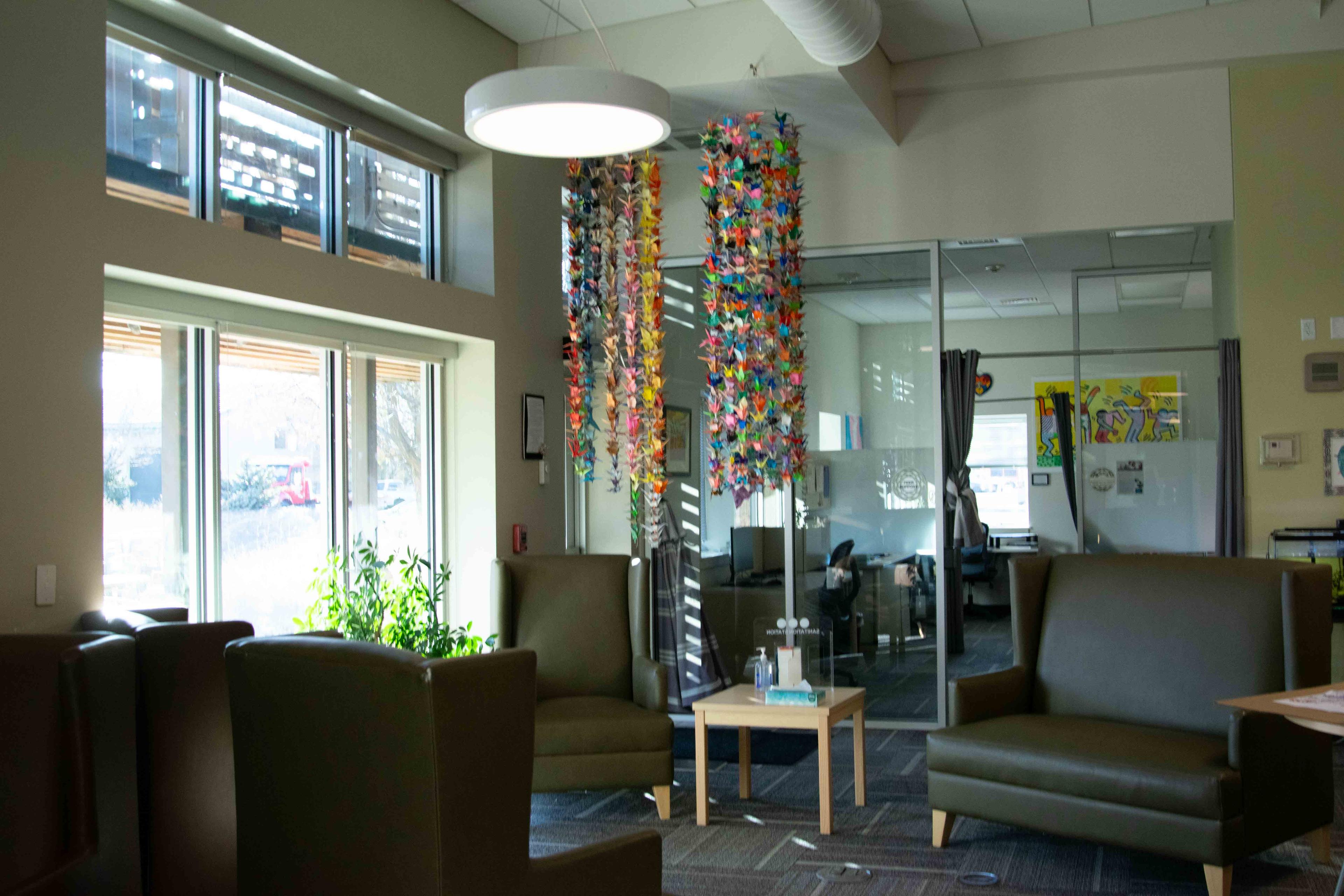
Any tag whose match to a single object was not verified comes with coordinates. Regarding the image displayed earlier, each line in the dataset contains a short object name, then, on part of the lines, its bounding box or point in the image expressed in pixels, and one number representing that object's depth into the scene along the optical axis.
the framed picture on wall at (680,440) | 6.59
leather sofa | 3.56
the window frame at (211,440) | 4.17
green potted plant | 4.58
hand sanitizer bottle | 4.83
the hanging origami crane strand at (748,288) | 5.35
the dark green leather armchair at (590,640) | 4.60
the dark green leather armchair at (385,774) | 2.12
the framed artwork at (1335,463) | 5.66
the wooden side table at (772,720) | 4.37
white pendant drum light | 3.07
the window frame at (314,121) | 4.07
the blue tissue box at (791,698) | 4.52
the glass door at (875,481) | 6.35
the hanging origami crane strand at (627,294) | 5.58
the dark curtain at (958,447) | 6.30
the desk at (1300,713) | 2.71
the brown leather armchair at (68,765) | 2.49
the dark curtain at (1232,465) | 5.83
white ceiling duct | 4.32
